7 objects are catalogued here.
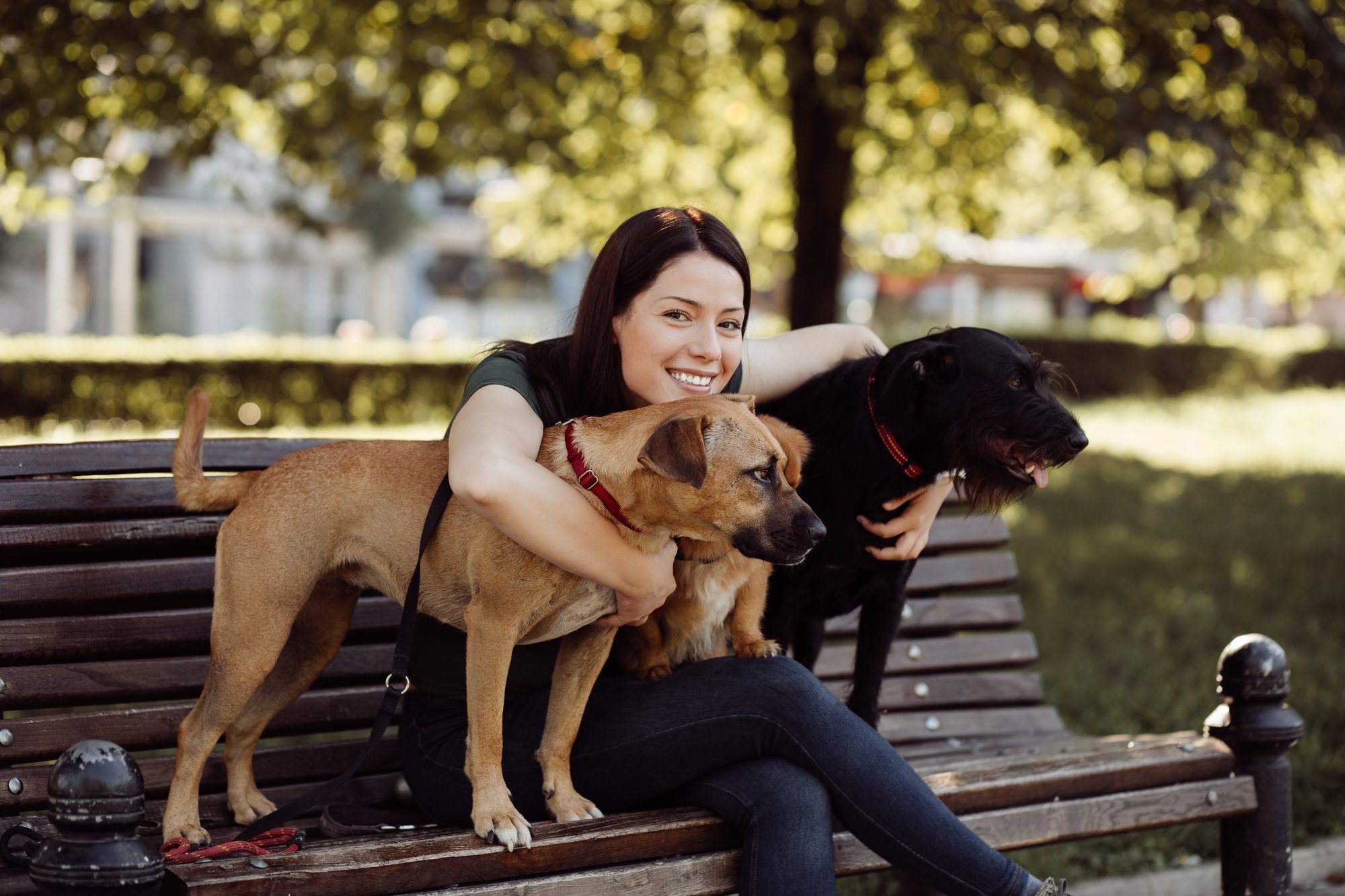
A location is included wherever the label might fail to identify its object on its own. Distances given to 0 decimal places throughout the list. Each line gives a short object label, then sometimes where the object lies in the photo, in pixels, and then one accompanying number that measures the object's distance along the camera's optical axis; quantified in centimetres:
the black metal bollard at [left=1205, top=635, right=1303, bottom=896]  358
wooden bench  267
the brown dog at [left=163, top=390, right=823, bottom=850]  270
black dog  330
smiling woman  270
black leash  265
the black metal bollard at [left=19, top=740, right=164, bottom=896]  219
